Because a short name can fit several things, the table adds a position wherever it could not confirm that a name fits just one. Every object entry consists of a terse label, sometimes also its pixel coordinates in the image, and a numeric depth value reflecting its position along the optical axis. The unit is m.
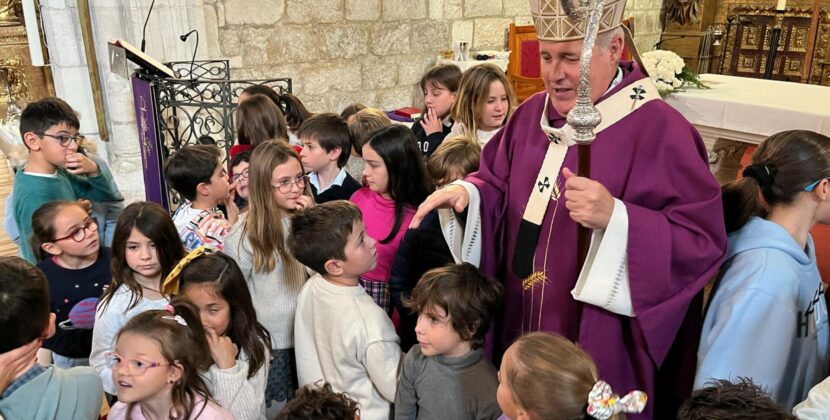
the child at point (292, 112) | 4.12
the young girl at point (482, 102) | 3.53
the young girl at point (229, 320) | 2.02
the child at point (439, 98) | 4.00
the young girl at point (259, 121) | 3.33
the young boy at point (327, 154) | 3.08
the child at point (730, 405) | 1.30
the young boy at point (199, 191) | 2.77
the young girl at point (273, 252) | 2.45
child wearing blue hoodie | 1.79
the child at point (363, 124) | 3.40
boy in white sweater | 2.09
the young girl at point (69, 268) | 2.35
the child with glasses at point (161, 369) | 1.71
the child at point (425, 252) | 2.28
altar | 3.98
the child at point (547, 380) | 1.46
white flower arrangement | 4.56
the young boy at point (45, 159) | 2.87
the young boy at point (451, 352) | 1.93
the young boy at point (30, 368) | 1.59
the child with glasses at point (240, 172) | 3.07
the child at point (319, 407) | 1.58
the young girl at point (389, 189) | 2.54
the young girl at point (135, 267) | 2.19
